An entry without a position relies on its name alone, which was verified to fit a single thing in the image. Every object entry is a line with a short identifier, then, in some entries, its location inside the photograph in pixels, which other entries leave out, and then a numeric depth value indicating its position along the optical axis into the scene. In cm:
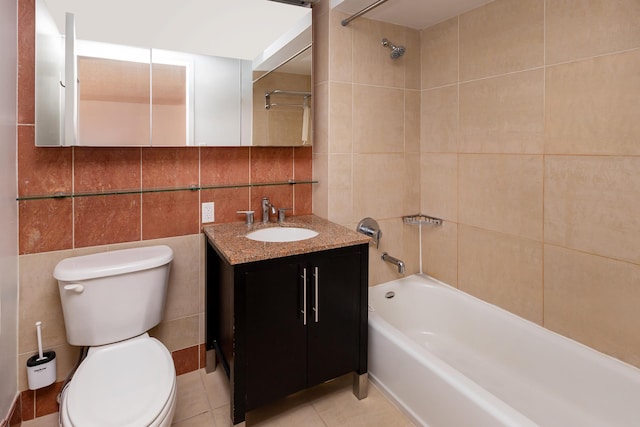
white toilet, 119
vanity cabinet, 152
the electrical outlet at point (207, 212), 198
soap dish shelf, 238
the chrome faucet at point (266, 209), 209
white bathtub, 143
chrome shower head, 216
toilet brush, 160
